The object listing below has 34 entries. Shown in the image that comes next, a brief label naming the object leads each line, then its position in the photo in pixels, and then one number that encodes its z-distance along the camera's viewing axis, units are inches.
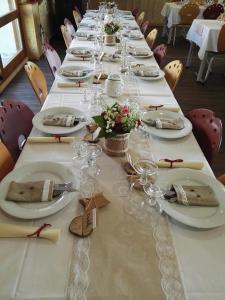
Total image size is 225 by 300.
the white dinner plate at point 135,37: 113.7
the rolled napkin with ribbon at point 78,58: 84.2
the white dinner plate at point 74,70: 68.9
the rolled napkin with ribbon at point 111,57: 86.1
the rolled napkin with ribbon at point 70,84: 65.7
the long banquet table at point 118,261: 24.2
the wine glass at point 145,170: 36.0
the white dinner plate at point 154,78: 71.5
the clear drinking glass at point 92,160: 38.3
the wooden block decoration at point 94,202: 32.3
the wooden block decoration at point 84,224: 29.3
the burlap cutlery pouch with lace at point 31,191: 31.9
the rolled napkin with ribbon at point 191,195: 32.3
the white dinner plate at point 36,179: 30.4
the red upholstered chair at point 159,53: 96.5
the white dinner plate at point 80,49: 88.1
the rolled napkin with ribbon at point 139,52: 91.5
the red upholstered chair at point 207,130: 49.3
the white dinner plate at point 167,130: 46.3
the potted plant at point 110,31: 97.3
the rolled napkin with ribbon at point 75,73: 70.2
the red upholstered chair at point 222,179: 41.9
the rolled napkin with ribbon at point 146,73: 73.7
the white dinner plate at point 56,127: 46.3
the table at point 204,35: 133.6
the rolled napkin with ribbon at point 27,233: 28.4
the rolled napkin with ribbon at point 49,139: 43.9
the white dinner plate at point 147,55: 89.8
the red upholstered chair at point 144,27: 142.4
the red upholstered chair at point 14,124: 47.9
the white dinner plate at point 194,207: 30.0
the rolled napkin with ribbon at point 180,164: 39.2
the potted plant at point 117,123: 37.9
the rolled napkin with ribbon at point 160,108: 56.0
